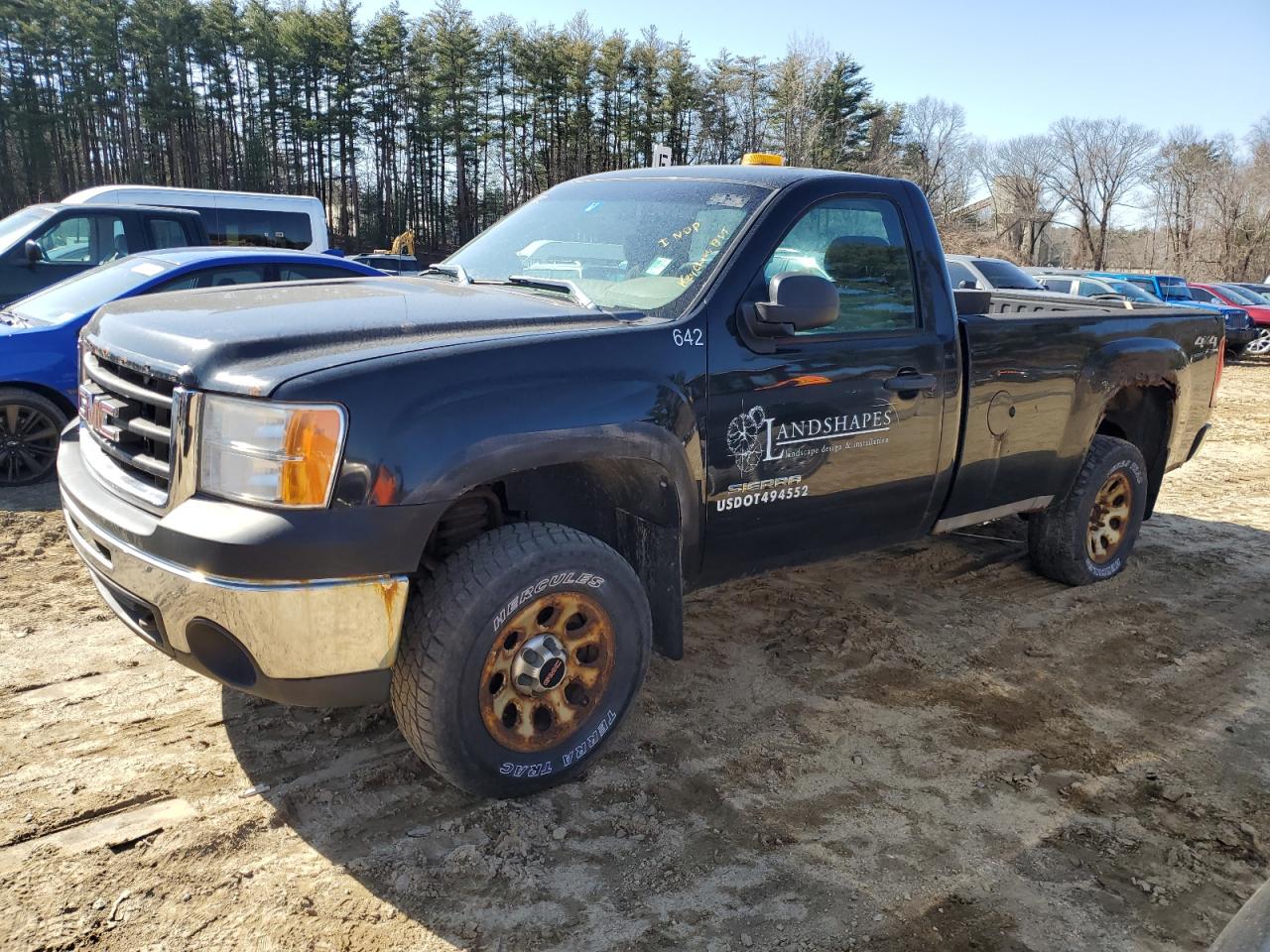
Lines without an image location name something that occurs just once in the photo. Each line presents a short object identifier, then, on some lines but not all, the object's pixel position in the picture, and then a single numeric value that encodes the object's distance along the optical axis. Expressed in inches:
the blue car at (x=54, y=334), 239.6
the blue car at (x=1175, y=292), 753.6
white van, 489.7
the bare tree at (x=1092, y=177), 2148.1
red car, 792.9
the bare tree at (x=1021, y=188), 2105.1
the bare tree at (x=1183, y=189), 1898.4
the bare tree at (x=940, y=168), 1964.8
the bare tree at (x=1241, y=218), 1761.8
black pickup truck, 95.6
